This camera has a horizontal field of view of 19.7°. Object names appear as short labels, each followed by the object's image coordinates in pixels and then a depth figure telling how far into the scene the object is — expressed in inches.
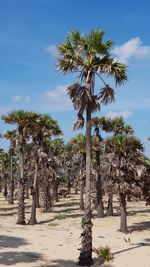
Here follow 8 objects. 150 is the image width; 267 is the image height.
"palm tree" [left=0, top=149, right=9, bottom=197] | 2933.1
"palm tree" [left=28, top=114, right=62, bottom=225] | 1583.4
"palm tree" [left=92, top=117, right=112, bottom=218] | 1734.7
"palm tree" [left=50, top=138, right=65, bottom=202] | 2135.8
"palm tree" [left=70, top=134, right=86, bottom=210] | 1760.6
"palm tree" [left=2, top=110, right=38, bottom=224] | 1513.3
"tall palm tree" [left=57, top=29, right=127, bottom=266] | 813.9
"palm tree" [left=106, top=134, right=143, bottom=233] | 1311.5
